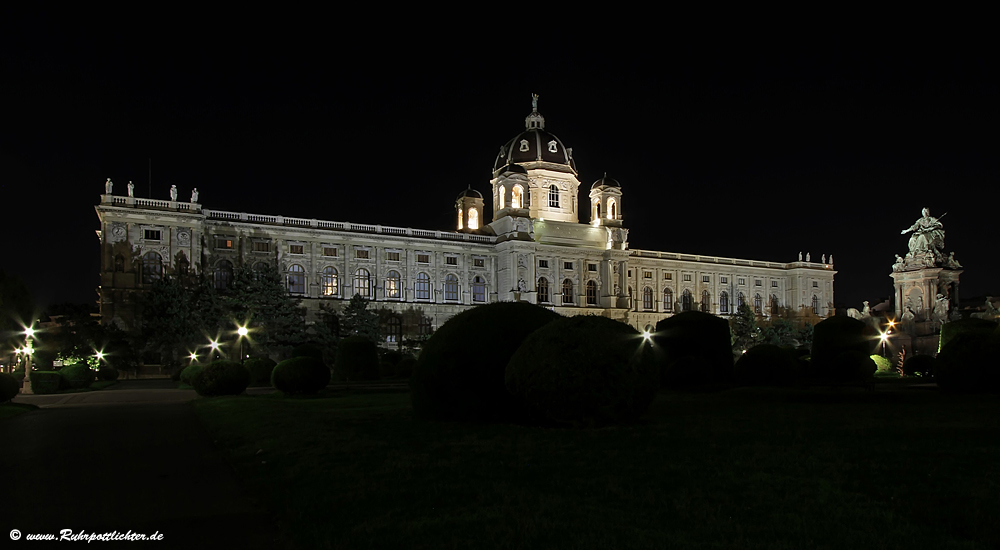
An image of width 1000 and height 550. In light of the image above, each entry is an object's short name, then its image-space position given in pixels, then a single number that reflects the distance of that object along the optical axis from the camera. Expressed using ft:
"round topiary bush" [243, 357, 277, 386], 122.31
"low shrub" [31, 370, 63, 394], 108.47
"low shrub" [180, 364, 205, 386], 115.22
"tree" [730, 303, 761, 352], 253.24
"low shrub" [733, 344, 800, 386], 93.45
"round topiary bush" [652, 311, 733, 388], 90.33
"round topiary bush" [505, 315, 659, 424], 46.16
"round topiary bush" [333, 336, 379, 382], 128.36
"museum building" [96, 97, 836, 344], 197.88
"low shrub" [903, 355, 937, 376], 110.22
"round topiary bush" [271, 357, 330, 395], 89.66
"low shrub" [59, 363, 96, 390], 115.03
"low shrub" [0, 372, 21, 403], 75.12
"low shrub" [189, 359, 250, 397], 85.76
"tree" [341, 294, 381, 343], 207.20
